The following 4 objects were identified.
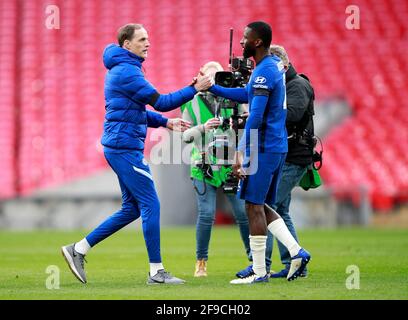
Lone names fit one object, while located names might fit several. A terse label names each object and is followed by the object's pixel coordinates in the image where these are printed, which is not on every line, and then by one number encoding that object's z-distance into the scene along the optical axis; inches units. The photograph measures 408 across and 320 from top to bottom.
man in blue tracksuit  621.3
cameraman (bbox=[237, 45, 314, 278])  684.7
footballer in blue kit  607.8
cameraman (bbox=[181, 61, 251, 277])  707.4
